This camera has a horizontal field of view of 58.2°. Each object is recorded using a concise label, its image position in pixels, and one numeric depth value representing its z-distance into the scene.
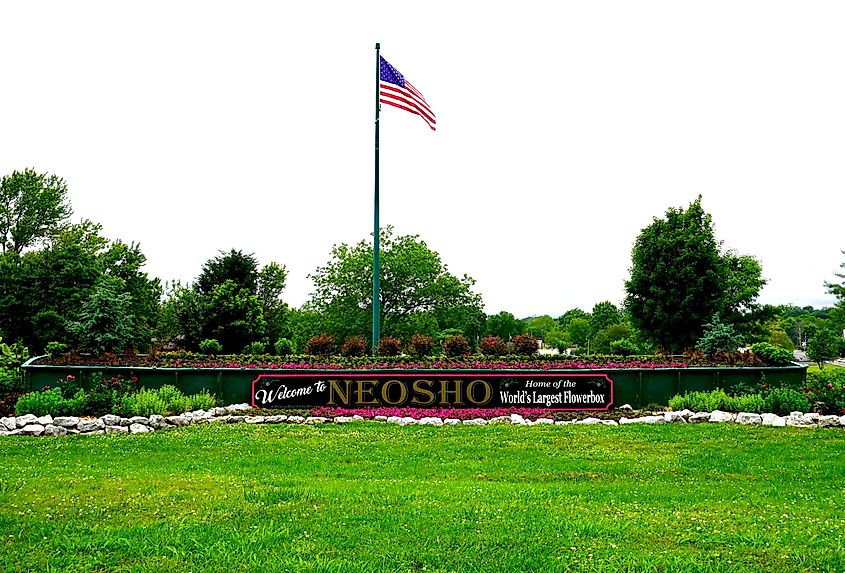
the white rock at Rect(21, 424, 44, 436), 12.47
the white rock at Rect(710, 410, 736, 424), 13.93
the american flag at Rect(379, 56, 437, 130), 20.67
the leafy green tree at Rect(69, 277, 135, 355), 16.98
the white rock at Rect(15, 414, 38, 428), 12.77
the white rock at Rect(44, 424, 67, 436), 12.51
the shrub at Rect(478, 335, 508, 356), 18.53
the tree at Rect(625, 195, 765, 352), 29.39
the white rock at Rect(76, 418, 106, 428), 12.76
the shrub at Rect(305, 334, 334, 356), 18.23
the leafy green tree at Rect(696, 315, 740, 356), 17.70
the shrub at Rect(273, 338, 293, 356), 19.90
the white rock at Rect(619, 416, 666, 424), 14.04
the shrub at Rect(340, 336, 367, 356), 17.95
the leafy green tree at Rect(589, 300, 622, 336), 64.50
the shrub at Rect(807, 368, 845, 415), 14.51
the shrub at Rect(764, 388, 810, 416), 14.41
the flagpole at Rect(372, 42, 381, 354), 19.80
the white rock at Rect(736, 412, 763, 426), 13.69
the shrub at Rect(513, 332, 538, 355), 18.59
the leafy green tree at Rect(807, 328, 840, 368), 62.97
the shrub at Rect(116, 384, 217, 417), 13.84
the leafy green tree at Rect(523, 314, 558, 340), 89.75
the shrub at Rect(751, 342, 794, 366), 16.33
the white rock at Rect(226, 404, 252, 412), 15.15
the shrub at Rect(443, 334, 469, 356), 18.23
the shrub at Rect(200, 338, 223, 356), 19.89
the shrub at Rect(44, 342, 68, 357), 17.59
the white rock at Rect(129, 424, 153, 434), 12.84
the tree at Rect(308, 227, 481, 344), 29.42
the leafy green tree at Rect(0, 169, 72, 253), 44.38
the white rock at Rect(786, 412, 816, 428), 13.55
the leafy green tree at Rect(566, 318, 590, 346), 74.06
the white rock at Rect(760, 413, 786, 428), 13.52
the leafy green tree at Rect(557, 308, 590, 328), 91.68
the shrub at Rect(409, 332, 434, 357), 18.00
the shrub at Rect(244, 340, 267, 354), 19.73
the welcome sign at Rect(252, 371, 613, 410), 15.65
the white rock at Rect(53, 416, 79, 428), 12.81
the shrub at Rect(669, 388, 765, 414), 14.79
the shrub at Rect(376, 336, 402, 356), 17.92
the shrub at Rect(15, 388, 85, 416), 13.55
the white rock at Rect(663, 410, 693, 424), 14.04
